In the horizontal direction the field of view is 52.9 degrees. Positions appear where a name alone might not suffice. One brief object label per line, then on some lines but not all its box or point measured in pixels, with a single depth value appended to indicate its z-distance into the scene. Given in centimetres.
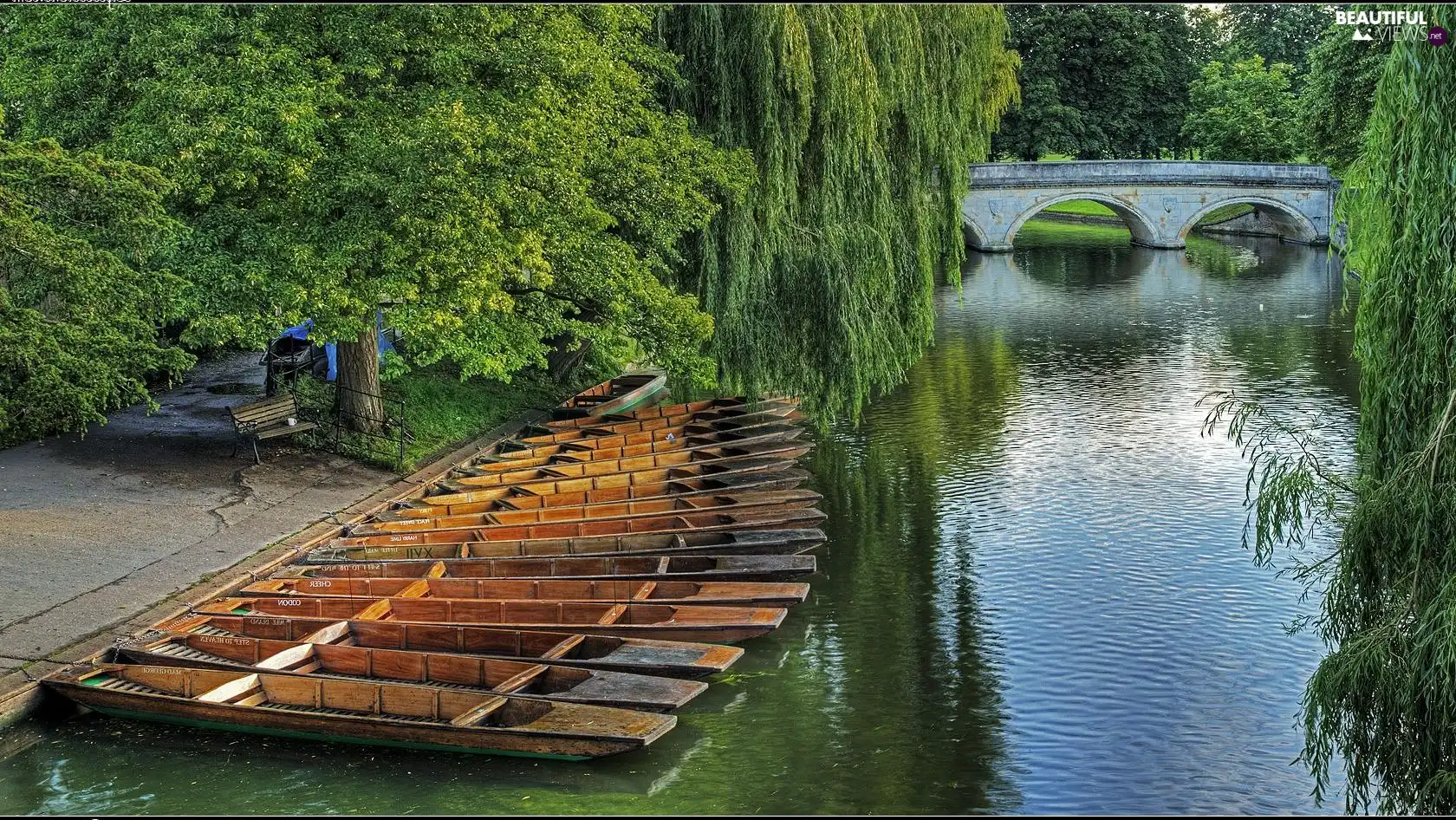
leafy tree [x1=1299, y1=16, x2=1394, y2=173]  3222
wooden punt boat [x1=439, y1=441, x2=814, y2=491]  1853
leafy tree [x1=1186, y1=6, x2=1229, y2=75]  6631
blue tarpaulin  2322
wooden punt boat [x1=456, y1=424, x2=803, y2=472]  1964
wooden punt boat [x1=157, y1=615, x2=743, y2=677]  1280
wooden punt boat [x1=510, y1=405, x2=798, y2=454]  2067
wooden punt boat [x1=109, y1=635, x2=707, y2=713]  1202
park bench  1914
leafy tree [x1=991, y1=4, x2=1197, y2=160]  5922
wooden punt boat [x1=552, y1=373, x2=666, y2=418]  2356
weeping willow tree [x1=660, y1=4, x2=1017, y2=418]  1975
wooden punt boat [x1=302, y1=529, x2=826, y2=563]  1567
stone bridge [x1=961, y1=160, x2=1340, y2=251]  5131
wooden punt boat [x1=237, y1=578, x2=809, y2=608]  1433
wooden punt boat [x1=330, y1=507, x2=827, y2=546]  1609
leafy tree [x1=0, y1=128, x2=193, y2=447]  1288
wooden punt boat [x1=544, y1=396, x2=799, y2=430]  2214
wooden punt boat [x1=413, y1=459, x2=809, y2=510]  1745
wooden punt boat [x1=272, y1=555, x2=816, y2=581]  1507
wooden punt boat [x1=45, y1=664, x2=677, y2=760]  1137
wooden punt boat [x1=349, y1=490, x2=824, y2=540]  1652
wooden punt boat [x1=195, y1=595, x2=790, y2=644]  1351
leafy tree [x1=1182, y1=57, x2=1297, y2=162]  5825
